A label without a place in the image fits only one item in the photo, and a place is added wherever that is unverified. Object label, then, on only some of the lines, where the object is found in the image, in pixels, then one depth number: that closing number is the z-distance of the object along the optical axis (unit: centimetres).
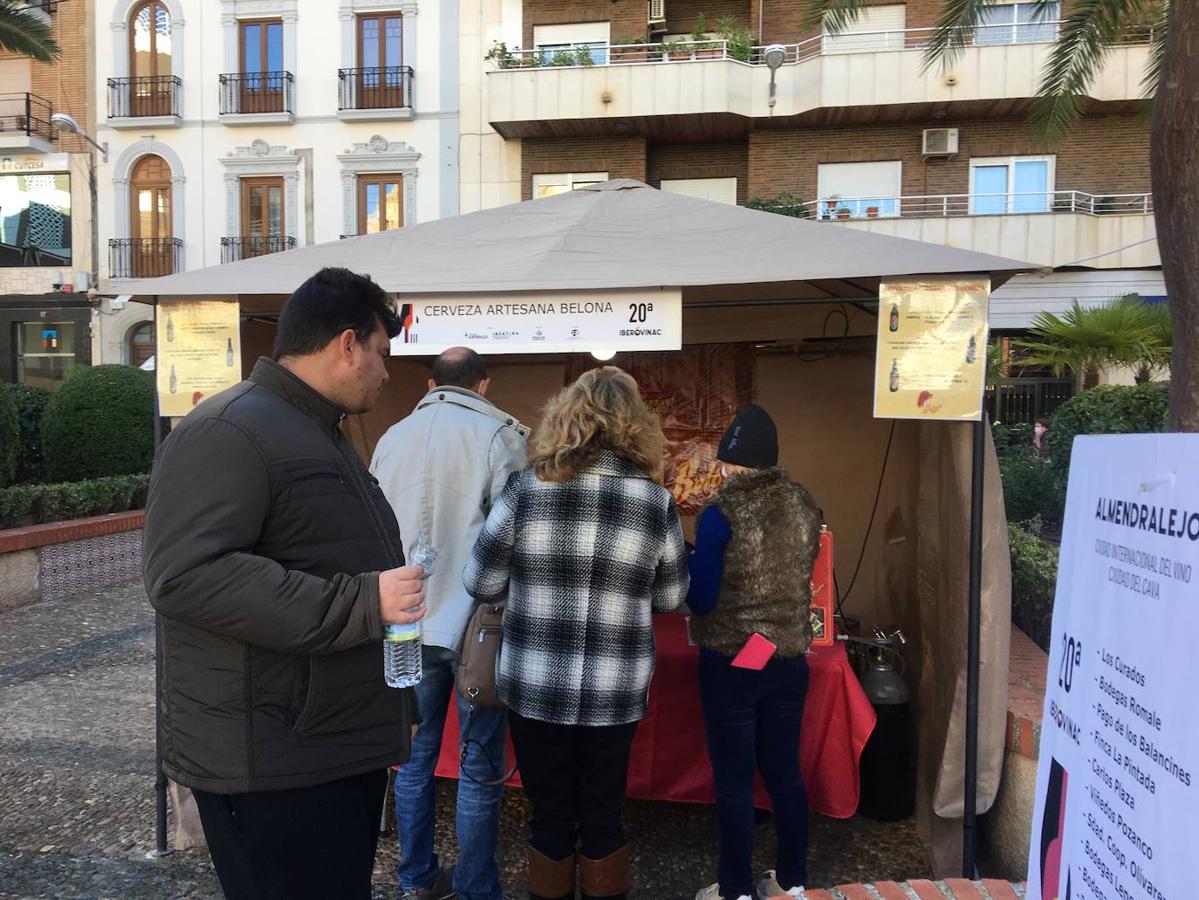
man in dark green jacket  149
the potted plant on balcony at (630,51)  1584
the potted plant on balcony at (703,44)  1555
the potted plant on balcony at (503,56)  1598
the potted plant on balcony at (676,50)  1562
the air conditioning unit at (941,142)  1545
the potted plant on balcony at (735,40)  1554
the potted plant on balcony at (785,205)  1505
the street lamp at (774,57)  1510
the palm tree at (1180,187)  329
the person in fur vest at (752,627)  265
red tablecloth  323
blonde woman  236
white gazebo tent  295
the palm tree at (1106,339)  825
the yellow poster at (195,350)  328
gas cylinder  346
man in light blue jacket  271
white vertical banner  81
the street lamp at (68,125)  1567
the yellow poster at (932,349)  280
